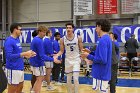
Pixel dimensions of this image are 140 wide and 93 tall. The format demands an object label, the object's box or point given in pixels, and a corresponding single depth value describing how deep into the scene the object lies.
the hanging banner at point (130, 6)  16.47
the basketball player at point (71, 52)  7.53
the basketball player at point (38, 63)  7.43
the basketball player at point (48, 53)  9.79
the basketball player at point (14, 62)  6.04
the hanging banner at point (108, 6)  17.30
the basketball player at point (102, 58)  4.98
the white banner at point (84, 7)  17.92
